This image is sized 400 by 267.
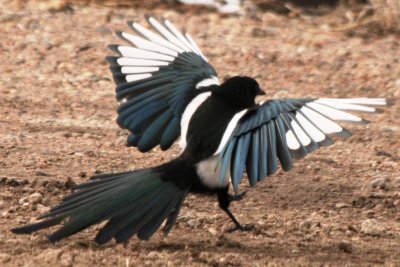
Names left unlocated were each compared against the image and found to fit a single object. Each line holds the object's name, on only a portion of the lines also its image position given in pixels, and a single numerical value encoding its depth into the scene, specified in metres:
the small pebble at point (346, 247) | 9.41
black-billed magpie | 8.86
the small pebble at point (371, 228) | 9.84
